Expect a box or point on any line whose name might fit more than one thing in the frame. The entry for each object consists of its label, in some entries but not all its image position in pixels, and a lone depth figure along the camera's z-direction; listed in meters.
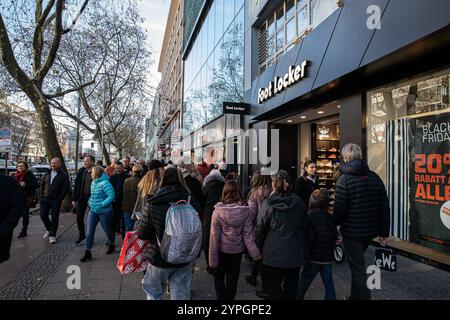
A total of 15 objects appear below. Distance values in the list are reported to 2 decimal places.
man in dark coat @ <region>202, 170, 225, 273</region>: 4.09
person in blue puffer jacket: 5.56
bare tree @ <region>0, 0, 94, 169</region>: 9.14
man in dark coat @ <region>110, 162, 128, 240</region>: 6.98
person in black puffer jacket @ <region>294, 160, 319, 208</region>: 5.66
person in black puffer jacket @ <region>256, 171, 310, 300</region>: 3.03
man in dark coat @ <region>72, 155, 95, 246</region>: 6.37
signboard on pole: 10.91
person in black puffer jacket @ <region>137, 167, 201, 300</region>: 2.72
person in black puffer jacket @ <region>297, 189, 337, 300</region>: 3.35
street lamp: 17.74
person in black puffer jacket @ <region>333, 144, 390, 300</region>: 3.28
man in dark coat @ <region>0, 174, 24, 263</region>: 3.08
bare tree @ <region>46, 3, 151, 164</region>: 12.64
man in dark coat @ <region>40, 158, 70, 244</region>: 6.71
